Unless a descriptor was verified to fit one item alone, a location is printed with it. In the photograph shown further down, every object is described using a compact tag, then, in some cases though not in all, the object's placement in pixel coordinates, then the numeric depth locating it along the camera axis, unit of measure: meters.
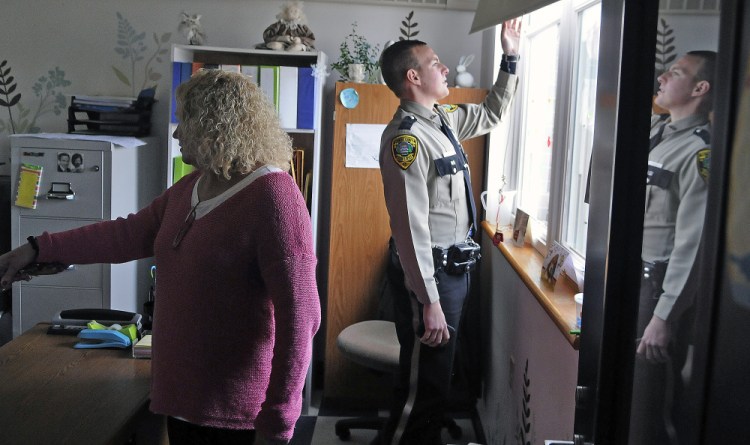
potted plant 3.55
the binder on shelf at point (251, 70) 3.36
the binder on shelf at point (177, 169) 3.49
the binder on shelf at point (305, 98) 3.40
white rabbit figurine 3.57
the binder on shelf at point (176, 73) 3.41
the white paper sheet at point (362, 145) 3.46
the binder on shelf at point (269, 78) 3.38
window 2.32
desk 1.48
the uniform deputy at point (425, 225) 2.33
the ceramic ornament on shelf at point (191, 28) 3.51
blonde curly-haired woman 1.48
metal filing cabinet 3.30
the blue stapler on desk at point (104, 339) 2.00
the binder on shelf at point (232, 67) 3.35
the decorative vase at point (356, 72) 3.53
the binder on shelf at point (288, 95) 3.40
